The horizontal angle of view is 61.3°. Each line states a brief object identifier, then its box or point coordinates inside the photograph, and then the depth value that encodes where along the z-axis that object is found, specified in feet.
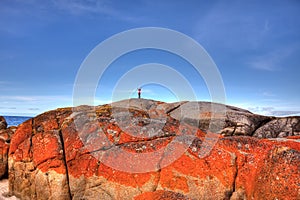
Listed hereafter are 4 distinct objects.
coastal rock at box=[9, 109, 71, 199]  31.71
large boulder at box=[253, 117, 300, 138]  79.92
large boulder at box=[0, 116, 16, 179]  43.65
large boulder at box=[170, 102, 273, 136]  78.38
